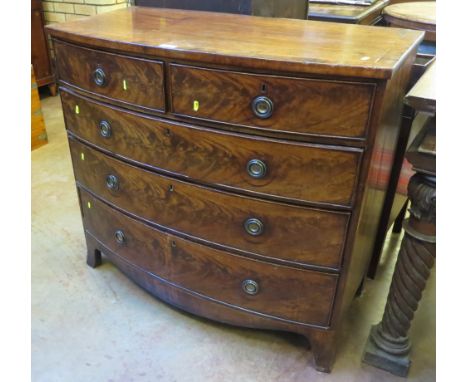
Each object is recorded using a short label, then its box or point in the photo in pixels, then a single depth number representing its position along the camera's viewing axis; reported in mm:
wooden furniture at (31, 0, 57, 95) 3180
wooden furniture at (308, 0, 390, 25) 1876
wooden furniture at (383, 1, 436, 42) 2035
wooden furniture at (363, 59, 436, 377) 1044
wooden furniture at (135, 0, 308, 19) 1497
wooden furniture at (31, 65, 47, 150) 2705
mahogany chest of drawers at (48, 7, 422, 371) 972
